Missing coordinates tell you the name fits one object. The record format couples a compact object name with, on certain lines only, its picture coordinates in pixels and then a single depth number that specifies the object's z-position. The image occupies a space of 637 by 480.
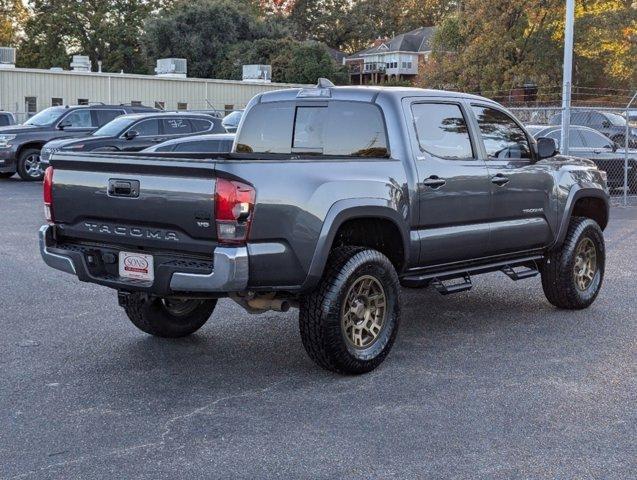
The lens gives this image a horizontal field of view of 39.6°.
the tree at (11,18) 63.32
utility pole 16.97
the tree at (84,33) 63.31
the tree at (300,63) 59.03
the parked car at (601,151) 18.09
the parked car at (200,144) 15.73
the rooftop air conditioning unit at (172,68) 44.72
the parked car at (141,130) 19.10
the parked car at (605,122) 22.64
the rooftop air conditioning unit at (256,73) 47.66
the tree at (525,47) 41.38
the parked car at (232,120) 23.98
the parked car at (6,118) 25.44
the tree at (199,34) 58.81
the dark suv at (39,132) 21.69
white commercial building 38.66
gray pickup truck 5.39
